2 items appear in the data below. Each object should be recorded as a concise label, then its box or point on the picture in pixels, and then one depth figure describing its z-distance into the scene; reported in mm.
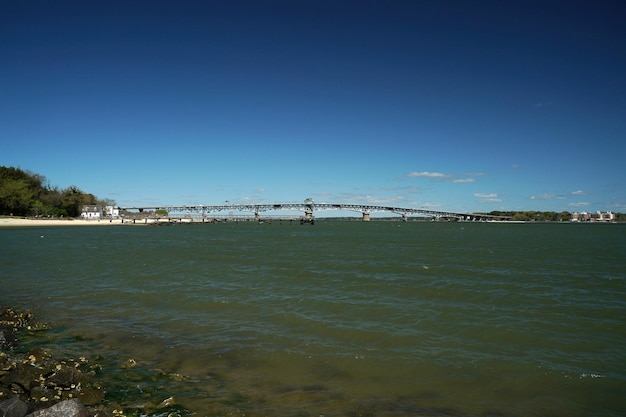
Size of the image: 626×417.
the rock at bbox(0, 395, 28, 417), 5836
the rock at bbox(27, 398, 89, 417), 5641
